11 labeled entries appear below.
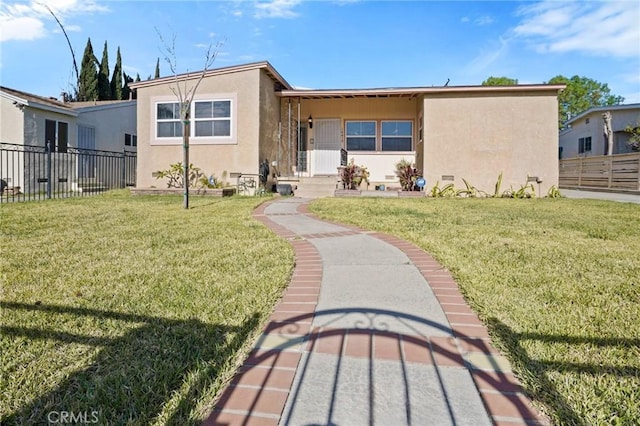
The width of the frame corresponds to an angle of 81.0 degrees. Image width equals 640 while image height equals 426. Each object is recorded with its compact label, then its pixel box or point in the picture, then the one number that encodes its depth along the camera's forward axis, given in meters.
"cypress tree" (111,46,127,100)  32.31
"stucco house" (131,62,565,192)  12.71
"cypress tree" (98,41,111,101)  30.39
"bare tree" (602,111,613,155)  21.27
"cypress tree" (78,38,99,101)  29.47
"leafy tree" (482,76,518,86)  40.16
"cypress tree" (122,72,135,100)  33.50
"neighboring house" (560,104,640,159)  22.41
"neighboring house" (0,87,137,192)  15.21
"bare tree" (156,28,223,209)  8.70
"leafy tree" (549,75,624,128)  45.84
